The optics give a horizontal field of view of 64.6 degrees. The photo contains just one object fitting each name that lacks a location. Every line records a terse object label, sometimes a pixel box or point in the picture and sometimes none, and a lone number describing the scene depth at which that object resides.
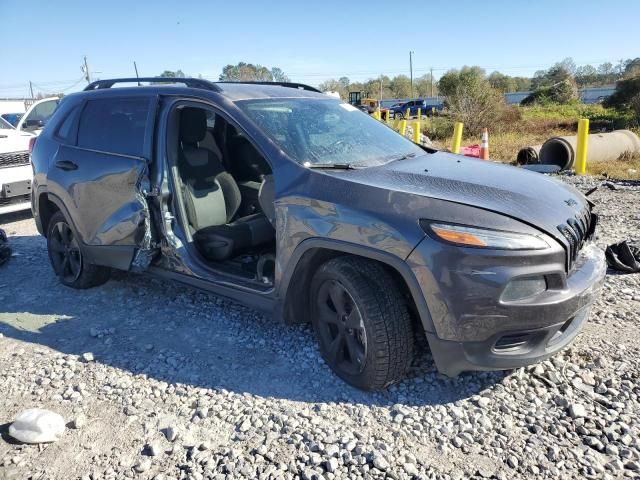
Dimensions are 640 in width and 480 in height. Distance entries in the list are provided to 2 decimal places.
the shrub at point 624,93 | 24.45
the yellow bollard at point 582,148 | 9.02
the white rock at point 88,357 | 3.52
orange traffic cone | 9.62
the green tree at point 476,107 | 18.70
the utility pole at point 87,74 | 42.89
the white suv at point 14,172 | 7.09
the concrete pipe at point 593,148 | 10.00
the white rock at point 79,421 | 2.80
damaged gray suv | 2.53
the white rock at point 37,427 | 2.66
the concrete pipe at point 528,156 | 10.74
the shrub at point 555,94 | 35.72
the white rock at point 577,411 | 2.70
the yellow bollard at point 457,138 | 10.98
